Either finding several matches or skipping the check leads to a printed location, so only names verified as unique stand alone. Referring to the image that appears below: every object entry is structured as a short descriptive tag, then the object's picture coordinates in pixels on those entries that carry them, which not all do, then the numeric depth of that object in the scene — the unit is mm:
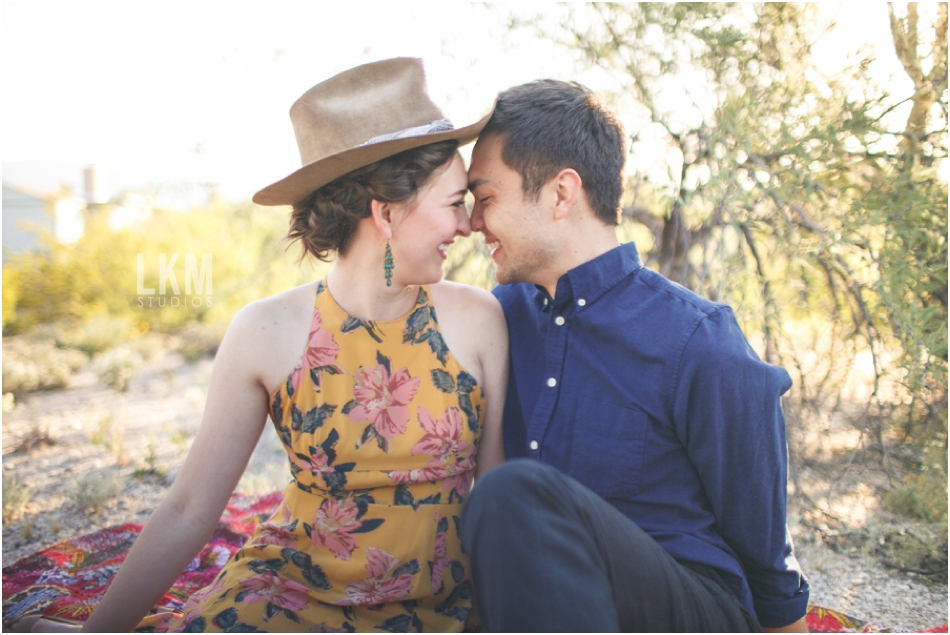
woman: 1621
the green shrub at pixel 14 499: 3211
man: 1139
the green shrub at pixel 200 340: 7383
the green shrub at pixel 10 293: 7375
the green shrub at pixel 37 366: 5656
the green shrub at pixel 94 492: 3318
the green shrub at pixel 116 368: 6051
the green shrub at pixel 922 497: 2822
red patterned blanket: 2027
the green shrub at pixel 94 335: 7162
